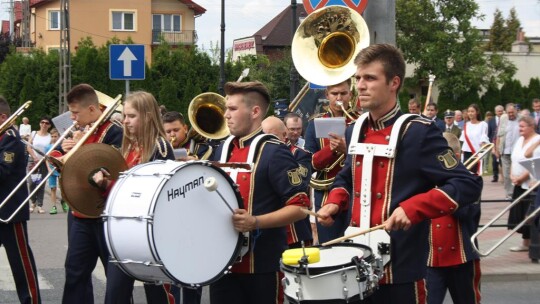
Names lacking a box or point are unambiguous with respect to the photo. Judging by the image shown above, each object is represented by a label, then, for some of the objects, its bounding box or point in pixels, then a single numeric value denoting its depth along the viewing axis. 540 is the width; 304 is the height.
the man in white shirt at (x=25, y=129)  22.84
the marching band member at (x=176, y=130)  9.35
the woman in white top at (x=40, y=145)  18.78
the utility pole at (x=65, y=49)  32.12
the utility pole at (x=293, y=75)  25.33
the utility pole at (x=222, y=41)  32.66
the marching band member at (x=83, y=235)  7.17
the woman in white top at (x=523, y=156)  10.70
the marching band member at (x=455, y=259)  6.83
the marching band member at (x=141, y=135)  6.53
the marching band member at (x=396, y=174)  4.76
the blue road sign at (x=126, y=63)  13.70
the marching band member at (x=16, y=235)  8.17
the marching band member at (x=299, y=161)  7.87
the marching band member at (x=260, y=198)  5.46
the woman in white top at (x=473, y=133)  20.36
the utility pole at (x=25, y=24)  69.56
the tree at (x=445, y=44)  66.94
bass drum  5.08
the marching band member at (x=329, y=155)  7.52
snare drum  4.41
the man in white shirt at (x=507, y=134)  21.36
